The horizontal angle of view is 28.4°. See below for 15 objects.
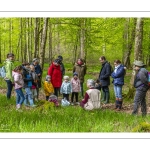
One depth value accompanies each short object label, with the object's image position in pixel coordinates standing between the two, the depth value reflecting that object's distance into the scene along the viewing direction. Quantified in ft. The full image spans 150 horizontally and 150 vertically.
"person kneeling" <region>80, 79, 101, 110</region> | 29.42
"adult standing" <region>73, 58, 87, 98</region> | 39.39
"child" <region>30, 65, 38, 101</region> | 34.40
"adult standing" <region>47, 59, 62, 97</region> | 36.42
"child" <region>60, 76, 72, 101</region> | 35.24
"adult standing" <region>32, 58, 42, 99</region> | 36.85
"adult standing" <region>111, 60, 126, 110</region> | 32.55
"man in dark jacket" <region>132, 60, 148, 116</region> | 26.94
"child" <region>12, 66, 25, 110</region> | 31.24
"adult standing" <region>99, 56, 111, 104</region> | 35.99
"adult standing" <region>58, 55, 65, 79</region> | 40.93
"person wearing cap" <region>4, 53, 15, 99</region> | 34.25
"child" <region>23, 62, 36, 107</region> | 33.34
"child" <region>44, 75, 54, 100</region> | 35.58
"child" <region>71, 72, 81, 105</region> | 36.52
